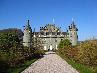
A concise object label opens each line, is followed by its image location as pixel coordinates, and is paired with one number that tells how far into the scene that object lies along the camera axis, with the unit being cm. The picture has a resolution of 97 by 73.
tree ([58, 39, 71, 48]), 2181
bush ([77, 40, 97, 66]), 738
